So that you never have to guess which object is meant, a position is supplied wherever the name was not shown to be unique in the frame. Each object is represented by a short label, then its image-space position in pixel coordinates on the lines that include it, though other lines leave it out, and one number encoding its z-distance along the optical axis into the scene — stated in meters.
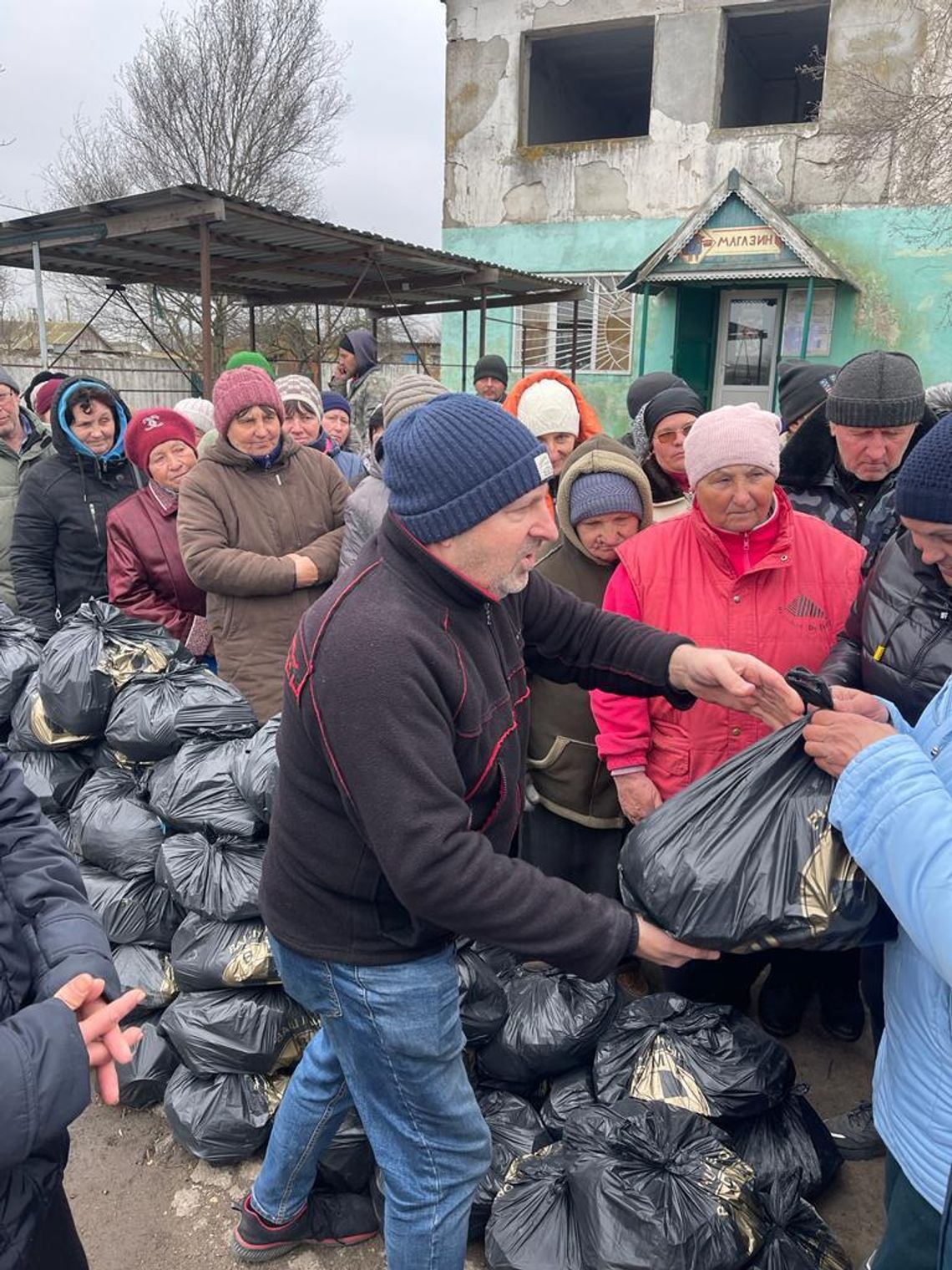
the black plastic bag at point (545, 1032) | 2.24
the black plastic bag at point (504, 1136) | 2.03
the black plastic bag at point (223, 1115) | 2.25
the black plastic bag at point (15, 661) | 3.11
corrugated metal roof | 6.70
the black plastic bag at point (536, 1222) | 1.73
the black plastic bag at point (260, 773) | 2.30
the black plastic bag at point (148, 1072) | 2.43
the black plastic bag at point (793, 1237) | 1.75
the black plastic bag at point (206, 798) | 2.41
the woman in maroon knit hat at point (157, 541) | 3.25
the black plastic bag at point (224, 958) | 2.28
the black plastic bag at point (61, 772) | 2.95
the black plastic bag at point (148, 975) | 2.52
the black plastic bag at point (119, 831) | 2.61
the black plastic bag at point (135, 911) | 2.57
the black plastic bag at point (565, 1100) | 2.15
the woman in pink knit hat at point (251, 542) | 2.98
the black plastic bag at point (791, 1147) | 2.00
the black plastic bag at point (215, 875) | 2.32
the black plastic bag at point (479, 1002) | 2.26
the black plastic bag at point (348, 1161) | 2.12
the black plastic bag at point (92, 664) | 2.72
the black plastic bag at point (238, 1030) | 2.26
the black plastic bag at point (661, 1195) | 1.64
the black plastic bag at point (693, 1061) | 2.02
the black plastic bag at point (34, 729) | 2.87
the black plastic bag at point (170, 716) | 2.59
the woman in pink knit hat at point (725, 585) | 2.20
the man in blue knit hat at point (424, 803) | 1.37
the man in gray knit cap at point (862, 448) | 2.62
